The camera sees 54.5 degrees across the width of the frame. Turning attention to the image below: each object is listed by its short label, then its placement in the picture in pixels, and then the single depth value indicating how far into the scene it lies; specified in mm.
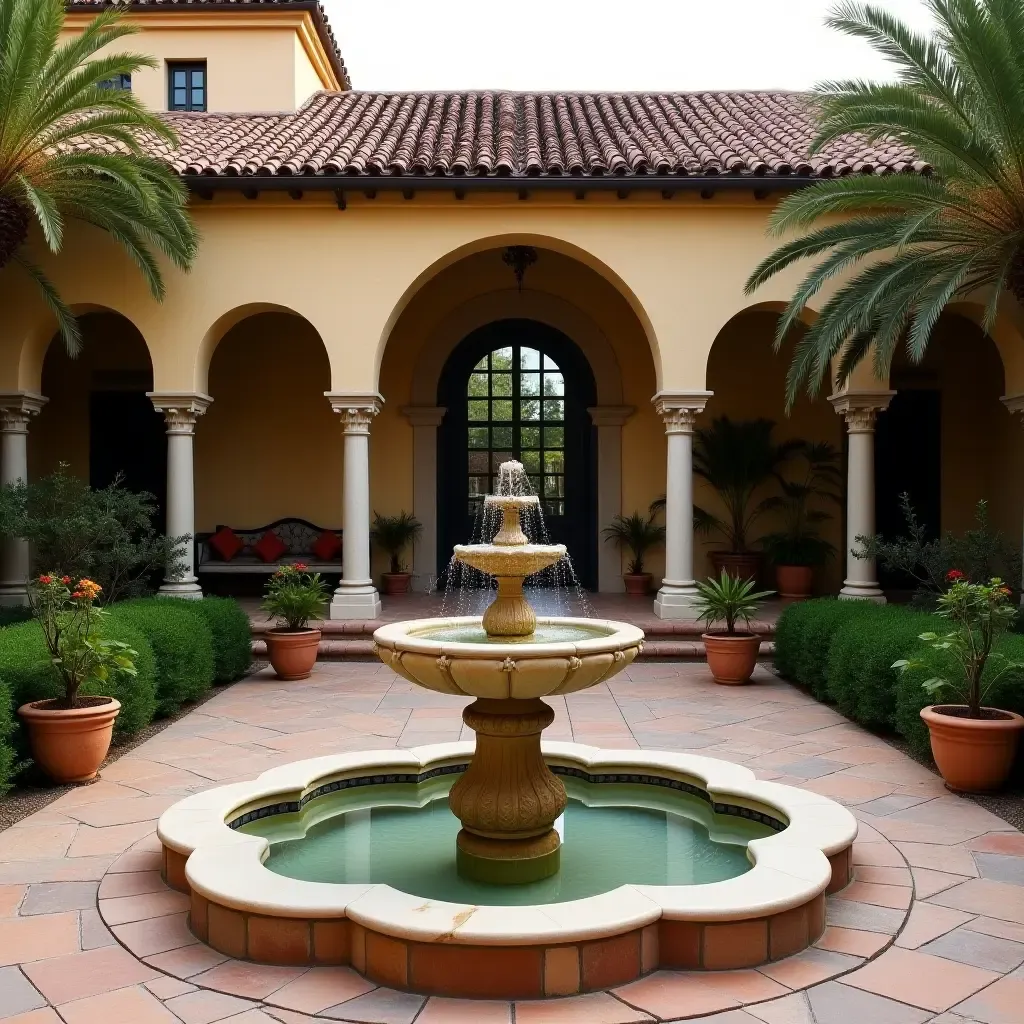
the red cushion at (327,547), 14461
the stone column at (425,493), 15273
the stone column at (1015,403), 11755
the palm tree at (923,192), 8992
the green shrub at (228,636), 9625
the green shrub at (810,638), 8922
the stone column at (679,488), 12023
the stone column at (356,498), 11969
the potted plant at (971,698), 5805
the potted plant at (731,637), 9594
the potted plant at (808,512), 14289
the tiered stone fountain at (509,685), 4168
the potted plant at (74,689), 6109
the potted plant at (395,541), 14789
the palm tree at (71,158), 9828
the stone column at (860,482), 11953
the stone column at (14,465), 12055
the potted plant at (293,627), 9883
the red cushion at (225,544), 14742
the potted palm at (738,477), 14555
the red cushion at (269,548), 14570
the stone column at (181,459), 12070
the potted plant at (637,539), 14828
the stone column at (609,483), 15188
